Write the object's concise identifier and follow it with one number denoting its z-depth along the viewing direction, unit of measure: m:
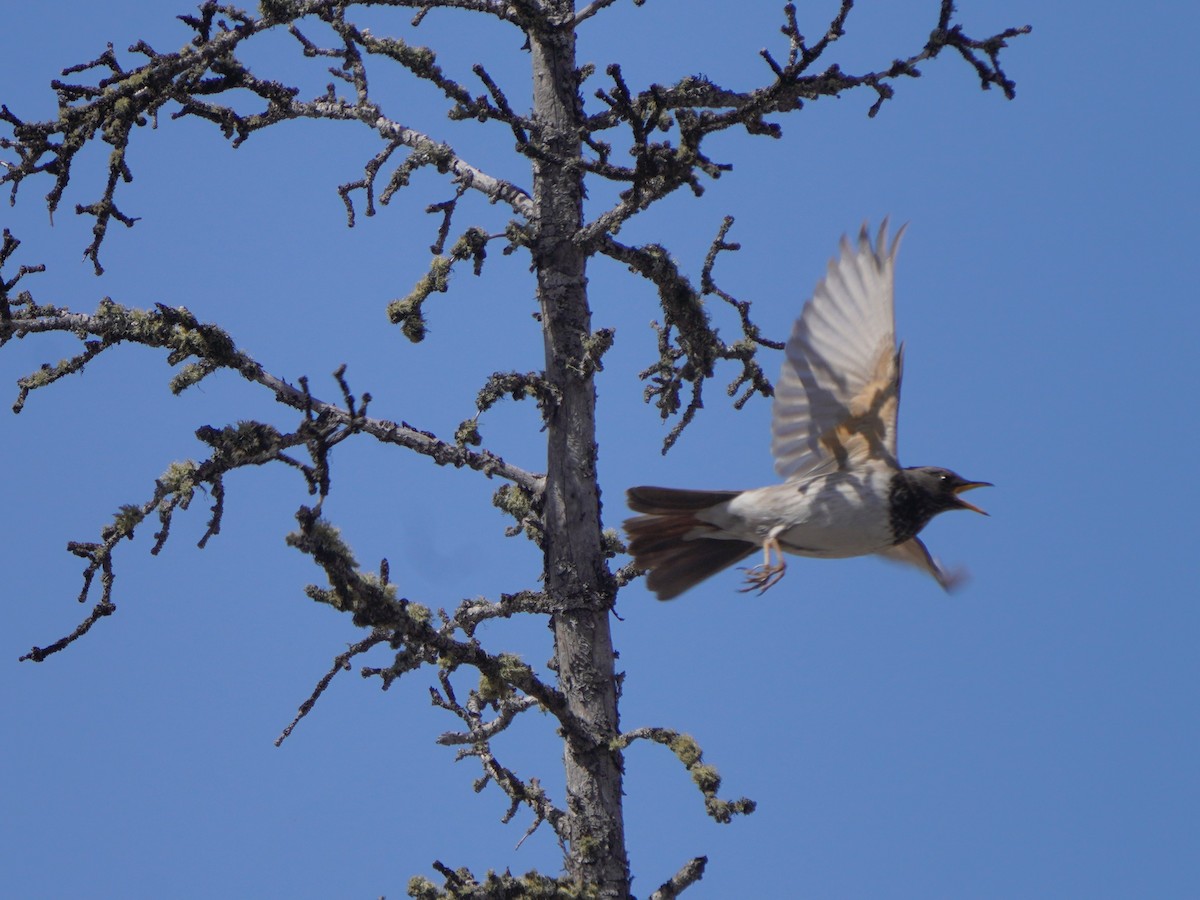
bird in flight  11.52
